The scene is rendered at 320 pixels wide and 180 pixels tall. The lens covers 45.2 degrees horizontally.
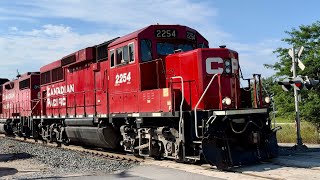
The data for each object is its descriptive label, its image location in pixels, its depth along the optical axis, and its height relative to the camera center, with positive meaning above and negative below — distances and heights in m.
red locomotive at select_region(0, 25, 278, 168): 9.57 +0.30
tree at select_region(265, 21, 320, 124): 19.30 +2.00
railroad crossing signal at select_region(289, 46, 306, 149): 12.75 +0.37
